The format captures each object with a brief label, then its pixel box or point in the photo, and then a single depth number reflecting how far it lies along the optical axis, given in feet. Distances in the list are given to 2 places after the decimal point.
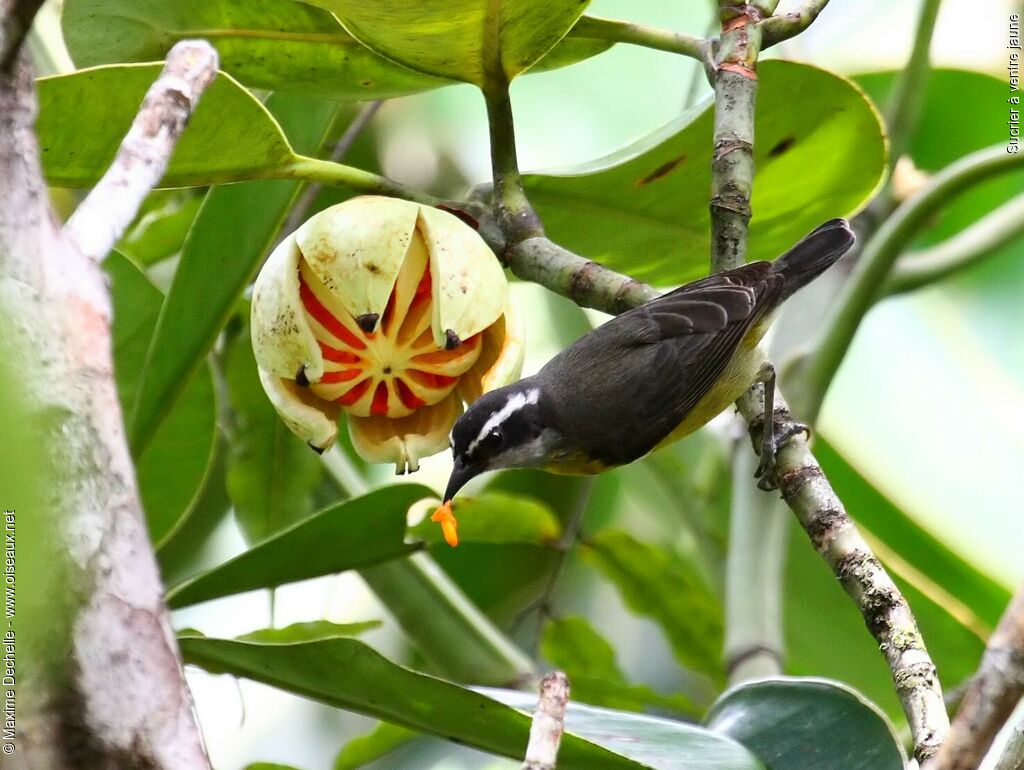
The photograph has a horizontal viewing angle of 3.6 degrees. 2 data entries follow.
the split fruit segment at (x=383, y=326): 11.91
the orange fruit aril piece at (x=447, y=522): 12.08
